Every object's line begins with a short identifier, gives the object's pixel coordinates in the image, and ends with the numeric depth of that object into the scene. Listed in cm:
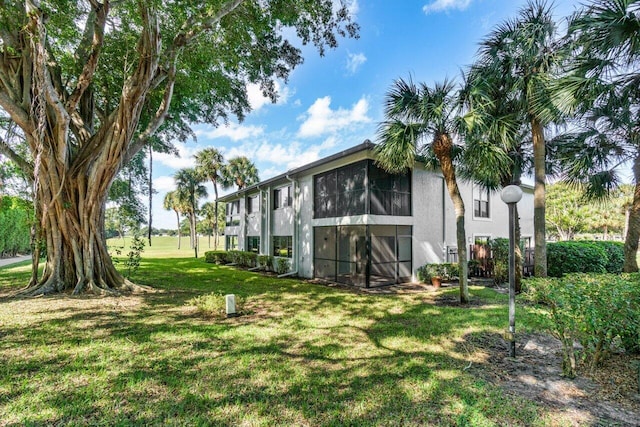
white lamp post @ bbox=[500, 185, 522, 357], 448
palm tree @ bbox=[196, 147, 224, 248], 2739
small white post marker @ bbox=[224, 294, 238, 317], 671
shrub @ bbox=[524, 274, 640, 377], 342
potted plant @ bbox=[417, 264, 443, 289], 1132
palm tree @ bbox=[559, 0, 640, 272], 568
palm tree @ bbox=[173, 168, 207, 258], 3226
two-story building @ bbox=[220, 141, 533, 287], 1093
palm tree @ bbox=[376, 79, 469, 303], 772
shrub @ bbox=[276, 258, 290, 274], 1431
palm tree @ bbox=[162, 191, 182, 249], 3675
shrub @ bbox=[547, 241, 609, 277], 1220
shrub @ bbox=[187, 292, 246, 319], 677
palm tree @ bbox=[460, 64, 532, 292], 737
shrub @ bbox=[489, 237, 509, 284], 1122
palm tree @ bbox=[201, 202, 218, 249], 4091
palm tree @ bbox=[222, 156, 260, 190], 2727
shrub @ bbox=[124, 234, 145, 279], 999
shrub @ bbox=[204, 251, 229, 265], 2011
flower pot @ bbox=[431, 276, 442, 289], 1068
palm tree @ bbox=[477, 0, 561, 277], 746
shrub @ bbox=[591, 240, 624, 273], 1354
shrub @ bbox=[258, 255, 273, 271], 1589
